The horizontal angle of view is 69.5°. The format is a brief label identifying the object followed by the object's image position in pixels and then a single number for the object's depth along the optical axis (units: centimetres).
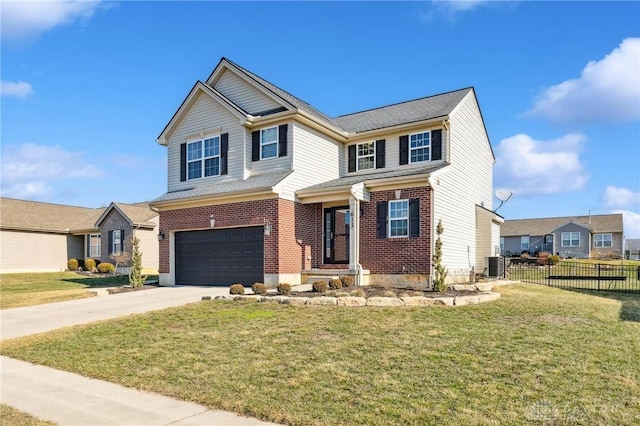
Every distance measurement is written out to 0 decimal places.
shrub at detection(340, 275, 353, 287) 1515
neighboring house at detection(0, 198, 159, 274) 3077
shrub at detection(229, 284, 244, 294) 1384
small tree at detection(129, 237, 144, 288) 1830
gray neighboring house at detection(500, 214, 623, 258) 5006
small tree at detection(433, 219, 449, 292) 1412
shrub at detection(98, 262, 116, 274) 2978
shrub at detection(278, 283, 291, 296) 1353
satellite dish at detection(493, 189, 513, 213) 2194
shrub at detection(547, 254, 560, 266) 3414
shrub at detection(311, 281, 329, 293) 1350
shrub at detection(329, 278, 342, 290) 1444
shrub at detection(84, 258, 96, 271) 3164
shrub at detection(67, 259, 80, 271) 3297
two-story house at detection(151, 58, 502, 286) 1633
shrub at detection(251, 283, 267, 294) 1373
